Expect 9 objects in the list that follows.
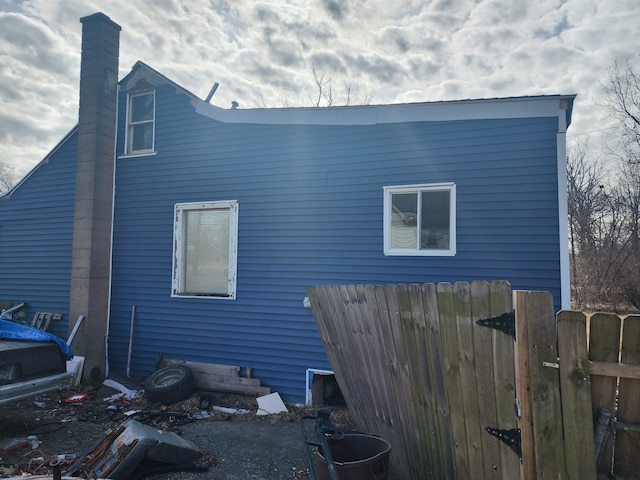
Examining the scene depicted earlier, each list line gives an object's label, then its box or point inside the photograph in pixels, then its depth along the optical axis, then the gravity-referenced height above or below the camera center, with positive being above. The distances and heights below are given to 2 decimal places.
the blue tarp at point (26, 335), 5.27 -0.95
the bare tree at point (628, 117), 19.56 +6.99
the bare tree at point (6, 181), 34.66 +6.63
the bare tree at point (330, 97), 21.52 +9.07
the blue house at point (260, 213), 5.71 +0.82
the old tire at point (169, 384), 6.33 -1.91
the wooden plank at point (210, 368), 6.82 -1.76
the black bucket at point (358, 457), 2.66 -1.35
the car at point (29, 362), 4.84 -1.27
